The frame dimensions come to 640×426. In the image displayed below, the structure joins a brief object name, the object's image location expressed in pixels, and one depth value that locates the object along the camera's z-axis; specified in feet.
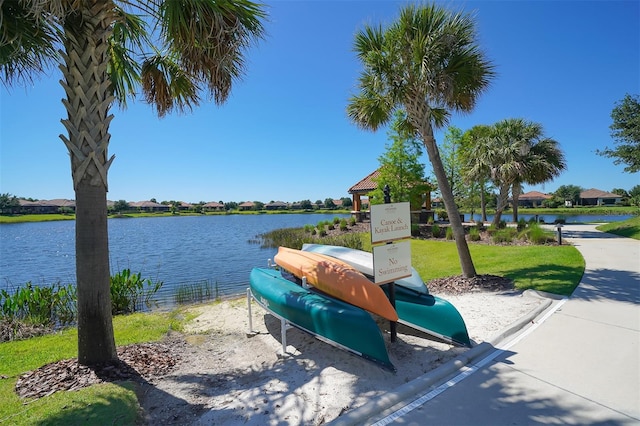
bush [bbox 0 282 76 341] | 24.70
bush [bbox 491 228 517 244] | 51.11
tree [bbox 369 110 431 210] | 68.95
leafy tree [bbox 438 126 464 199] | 89.56
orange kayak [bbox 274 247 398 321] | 14.99
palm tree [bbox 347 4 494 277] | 25.61
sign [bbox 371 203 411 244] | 15.58
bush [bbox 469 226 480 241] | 54.60
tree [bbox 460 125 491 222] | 64.95
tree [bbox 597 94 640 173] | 54.91
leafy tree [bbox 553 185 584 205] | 241.86
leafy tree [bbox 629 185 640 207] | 67.11
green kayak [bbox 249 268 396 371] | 12.95
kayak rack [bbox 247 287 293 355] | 15.74
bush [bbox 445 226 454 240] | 59.32
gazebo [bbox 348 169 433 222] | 80.67
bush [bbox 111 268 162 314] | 30.15
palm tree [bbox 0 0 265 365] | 13.39
